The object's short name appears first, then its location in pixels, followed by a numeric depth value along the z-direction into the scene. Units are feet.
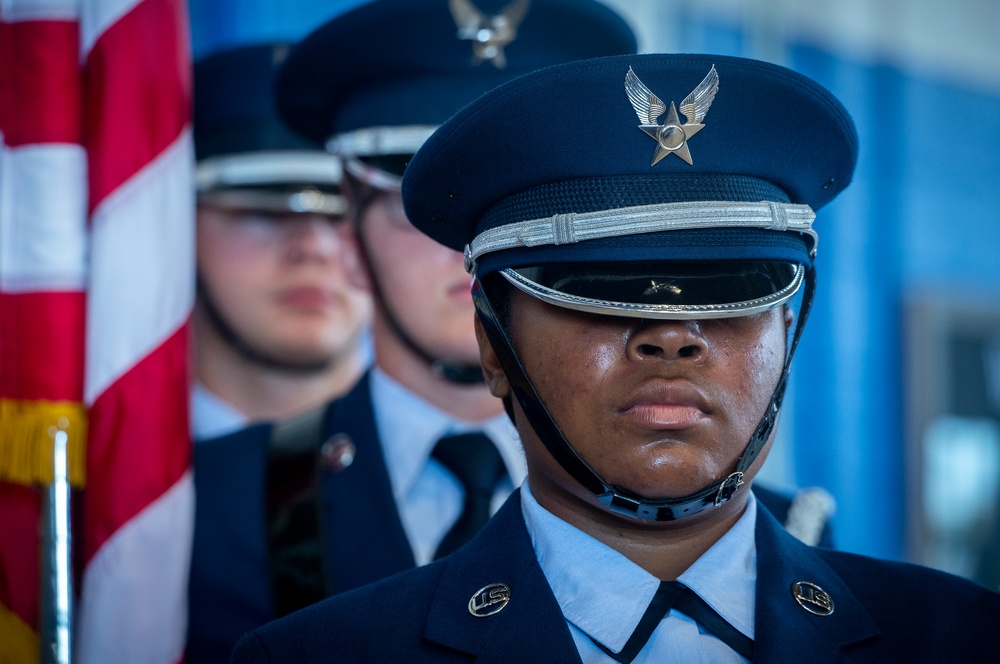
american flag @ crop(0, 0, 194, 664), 10.81
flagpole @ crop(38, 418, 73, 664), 10.61
